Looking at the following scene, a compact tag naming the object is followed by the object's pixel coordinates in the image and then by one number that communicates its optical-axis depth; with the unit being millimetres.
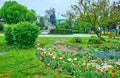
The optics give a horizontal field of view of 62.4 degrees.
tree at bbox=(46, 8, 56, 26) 26476
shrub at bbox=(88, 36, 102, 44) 7182
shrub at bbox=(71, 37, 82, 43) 7709
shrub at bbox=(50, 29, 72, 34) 14826
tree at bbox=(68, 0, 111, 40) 8154
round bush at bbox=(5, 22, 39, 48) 6558
